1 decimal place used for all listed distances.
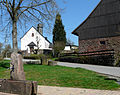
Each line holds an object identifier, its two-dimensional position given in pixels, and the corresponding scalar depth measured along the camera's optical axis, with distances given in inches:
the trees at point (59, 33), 2066.9
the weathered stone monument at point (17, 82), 225.3
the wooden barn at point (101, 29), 912.9
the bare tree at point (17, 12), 555.8
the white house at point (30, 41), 2058.2
